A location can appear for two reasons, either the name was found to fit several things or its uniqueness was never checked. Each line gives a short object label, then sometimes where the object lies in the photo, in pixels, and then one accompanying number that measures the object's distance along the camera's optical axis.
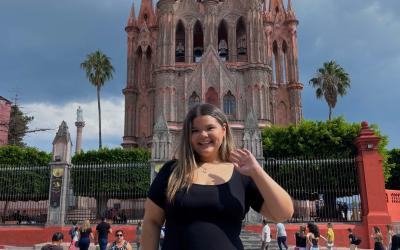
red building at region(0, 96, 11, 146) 44.94
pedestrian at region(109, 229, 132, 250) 7.29
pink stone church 40.47
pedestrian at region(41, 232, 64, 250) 5.82
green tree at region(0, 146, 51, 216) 20.61
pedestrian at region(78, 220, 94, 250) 11.46
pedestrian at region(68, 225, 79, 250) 14.07
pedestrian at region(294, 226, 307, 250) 11.79
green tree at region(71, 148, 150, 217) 20.47
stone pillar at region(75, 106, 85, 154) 42.00
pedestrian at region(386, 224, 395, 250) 13.15
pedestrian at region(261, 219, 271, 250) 14.30
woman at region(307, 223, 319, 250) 11.57
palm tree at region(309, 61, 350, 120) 43.88
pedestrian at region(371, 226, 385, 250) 9.84
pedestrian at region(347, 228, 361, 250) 13.53
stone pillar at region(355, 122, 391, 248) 17.20
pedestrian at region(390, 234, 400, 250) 8.88
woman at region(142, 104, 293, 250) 2.05
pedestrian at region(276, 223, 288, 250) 14.36
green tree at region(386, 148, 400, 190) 31.44
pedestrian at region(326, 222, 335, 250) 14.04
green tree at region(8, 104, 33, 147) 52.12
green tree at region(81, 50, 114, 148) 47.01
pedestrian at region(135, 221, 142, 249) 15.36
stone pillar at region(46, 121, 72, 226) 18.86
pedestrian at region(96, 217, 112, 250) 12.48
